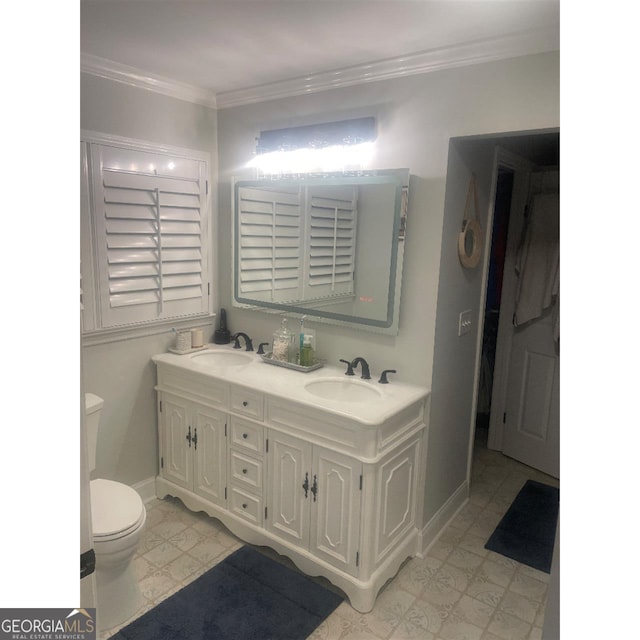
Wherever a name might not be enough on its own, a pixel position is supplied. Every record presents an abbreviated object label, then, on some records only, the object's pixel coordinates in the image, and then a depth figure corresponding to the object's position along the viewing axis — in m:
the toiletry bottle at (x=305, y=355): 2.49
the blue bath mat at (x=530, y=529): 2.40
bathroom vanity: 2.02
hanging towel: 3.03
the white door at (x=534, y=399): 3.13
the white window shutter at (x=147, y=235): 2.35
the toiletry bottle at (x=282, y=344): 2.58
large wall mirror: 2.27
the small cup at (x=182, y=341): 2.72
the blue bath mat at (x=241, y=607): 1.90
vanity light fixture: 2.27
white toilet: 1.88
